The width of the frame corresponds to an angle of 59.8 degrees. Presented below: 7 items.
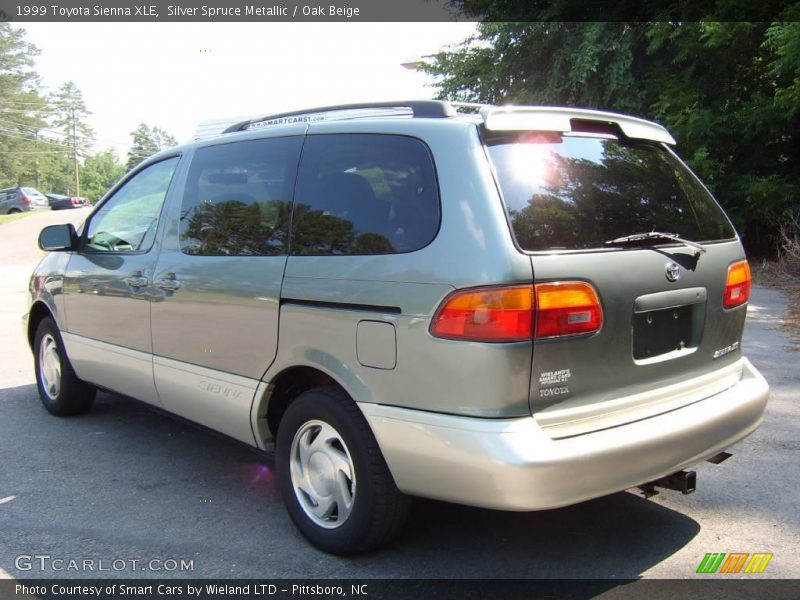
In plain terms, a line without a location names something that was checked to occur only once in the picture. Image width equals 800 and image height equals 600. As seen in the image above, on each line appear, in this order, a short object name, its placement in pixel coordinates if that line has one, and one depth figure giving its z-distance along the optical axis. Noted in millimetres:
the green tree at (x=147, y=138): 118250
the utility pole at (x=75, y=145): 94988
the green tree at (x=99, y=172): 121250
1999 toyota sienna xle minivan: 2502
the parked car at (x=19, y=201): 39000
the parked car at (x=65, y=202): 42281
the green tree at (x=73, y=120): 102062
